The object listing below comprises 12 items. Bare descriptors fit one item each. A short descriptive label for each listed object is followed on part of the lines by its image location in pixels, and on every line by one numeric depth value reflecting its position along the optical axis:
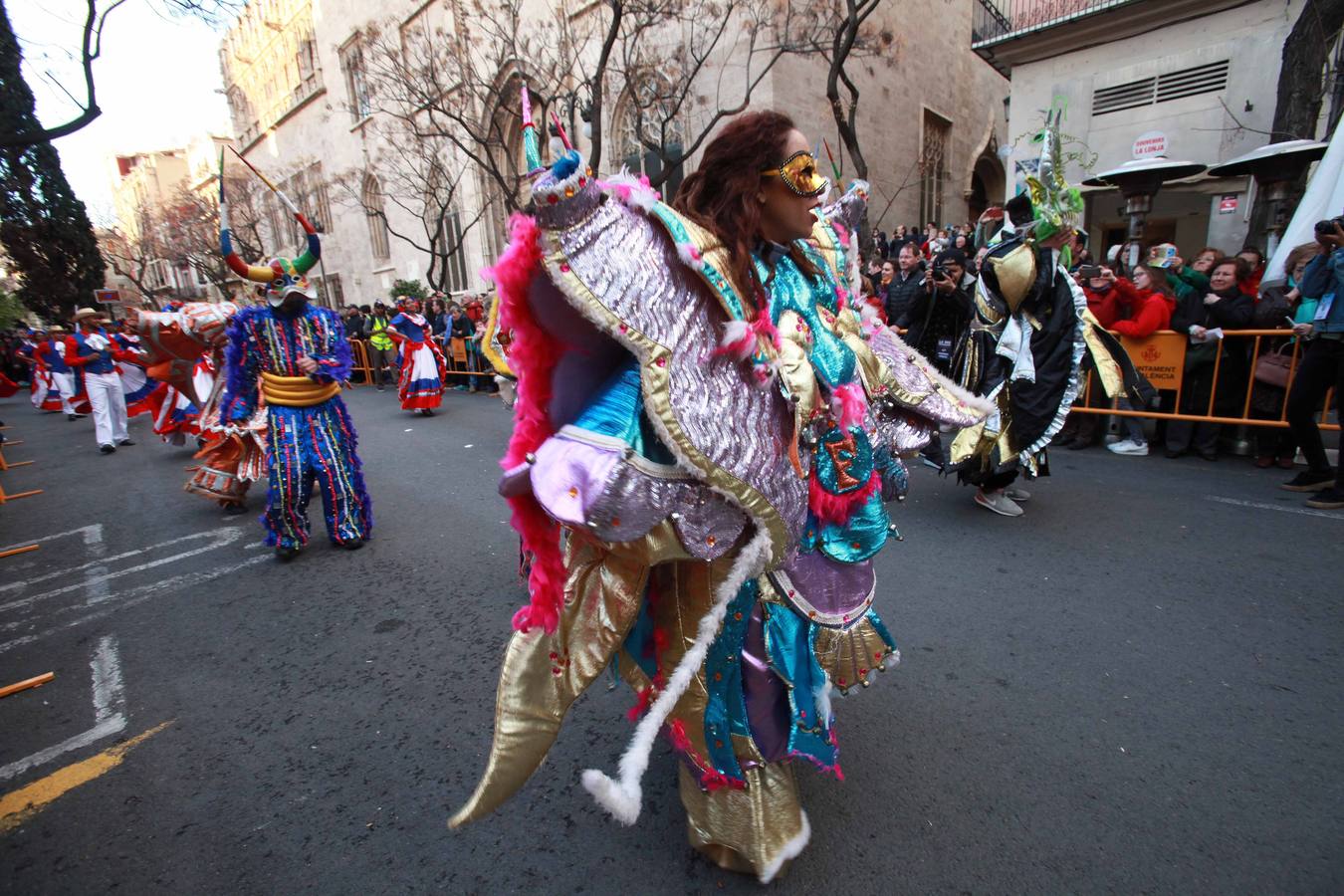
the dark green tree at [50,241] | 24.34
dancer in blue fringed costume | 4.05
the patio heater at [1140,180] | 8.42
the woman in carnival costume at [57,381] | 11.95
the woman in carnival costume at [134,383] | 9.95
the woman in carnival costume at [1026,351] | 3.80
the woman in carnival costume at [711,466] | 1.08
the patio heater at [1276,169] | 7.37
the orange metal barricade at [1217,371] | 5.03
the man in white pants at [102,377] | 9.00
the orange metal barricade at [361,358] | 15.94
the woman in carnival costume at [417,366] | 9.88
